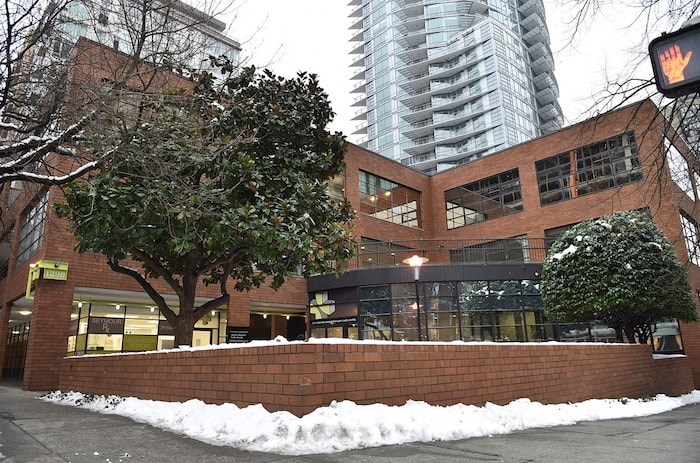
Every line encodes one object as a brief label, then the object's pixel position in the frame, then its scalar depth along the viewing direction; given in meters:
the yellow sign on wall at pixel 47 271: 15.12
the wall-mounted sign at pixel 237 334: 19.33
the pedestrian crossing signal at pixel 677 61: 2.79
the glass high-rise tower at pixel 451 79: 80.00
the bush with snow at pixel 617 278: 14.08
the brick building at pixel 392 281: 16.31
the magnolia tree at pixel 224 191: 7.38
